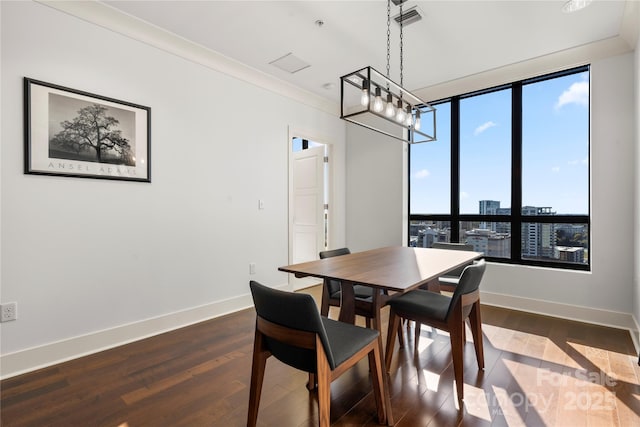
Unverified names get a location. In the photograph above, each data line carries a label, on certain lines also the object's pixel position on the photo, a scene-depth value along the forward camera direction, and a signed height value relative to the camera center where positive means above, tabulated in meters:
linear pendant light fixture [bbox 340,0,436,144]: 2.05 +0.85
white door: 4.71 +0.10
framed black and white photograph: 2.16 +0.59
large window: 3.30 +0.46
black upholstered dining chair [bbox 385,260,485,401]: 1.76 -0.62
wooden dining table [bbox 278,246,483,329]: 1.64 -0.36
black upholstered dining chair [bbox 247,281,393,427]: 1.26 -0.61
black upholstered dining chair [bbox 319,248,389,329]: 1.98 -0.63
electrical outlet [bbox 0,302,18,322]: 2.03 -0.67
